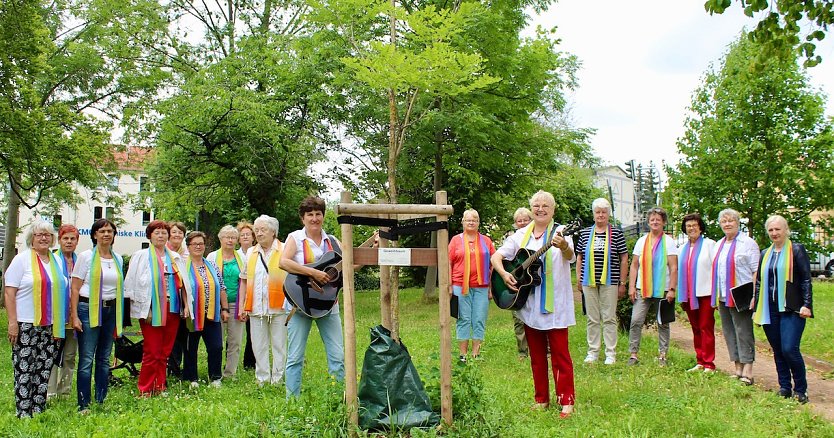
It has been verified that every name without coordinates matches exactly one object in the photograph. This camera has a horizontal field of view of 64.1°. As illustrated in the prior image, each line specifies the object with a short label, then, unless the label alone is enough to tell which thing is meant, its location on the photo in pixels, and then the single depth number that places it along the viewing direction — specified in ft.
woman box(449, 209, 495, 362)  26.37
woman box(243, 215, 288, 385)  23.08
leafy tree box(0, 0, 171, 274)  43.83
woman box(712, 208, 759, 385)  23.40
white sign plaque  14.82
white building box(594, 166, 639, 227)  126.19
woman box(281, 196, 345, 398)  18.81
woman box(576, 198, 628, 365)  26.48
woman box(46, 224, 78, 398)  20.38
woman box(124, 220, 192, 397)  22.25
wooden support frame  15.19
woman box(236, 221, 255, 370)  27.25
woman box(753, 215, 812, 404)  20.99
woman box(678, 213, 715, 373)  25.05
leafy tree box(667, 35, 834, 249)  43.29
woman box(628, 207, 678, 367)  26.63
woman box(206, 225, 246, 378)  26.20
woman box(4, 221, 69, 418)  19.21
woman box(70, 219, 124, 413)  20.21
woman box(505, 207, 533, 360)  27.48
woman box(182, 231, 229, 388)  24.49
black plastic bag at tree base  15.12
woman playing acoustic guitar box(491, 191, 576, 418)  18.94
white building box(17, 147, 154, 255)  178.91
